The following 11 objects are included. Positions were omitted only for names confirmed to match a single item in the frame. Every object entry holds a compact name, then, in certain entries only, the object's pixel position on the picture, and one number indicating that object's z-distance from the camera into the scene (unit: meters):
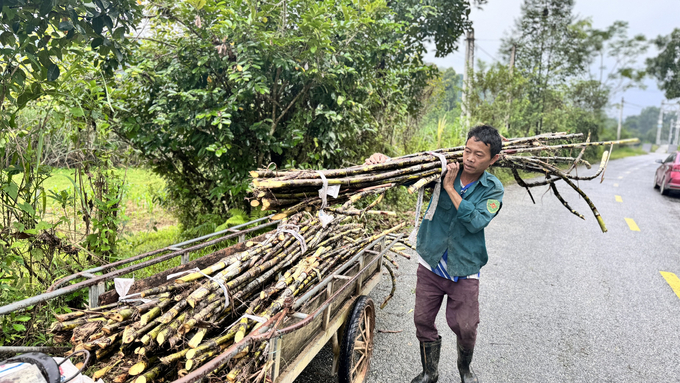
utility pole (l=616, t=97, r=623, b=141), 44.50
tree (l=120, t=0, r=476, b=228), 4.17
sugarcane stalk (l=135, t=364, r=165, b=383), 1.88
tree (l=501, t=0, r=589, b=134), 18.17
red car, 12.25
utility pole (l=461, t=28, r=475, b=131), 14.73
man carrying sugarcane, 2.69
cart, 1.96
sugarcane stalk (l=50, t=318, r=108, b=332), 2.12
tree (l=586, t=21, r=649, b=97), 24.50
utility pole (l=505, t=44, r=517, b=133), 15.36
